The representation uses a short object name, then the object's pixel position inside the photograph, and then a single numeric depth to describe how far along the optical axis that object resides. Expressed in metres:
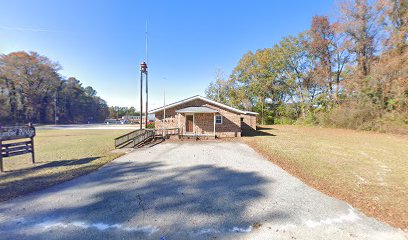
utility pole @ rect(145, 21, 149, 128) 15.43
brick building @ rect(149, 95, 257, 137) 15.55
